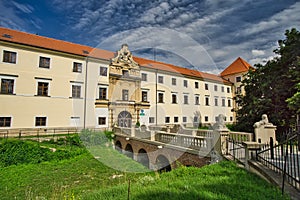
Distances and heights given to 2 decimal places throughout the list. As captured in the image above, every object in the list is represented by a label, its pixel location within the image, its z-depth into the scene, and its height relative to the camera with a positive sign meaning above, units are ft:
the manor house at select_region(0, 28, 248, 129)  62.23 +11.41
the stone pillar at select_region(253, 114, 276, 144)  34.36 -2.78
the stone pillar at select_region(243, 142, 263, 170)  21.80 -4.44
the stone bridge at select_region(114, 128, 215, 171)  28.78 -6.61
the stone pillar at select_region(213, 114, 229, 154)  26.13 -2.72
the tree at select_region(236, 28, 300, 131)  46.98 +8.21
